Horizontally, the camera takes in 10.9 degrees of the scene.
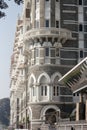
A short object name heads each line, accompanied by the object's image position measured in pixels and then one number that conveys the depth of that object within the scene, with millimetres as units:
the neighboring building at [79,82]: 47250
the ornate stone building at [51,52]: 58406
